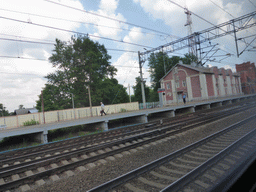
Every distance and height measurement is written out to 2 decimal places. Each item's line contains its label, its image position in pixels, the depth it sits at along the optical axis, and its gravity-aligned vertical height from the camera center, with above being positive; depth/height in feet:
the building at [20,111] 195.91 +2.55
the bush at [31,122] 61.93 -3.55
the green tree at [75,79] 104.99 +18.21
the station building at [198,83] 122.31 +11.04
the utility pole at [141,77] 82.04 +11.84
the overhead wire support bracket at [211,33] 55.63 +23.86
